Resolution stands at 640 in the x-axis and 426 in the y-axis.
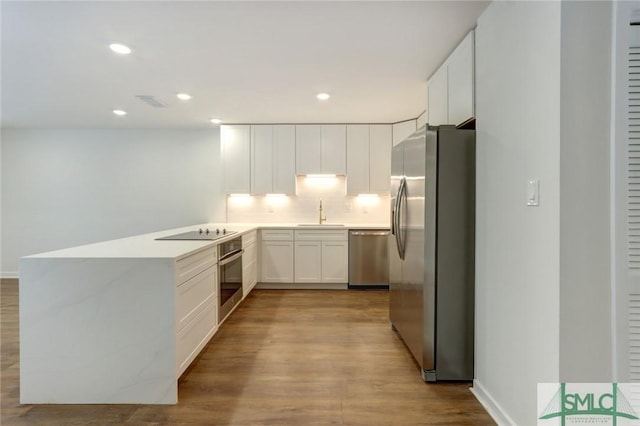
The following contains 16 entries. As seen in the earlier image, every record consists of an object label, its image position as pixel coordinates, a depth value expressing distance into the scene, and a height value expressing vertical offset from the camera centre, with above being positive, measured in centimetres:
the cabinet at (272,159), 486 +81
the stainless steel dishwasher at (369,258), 454 -70
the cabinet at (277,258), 459 -71
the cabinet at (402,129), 455 +122
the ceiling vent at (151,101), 363 +133
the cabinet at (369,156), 484 +86
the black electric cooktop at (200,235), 281 -25
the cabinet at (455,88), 219 +99
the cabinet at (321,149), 485 +97
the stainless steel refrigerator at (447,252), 214 -29
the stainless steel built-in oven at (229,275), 296 -69
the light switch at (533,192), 145 +9
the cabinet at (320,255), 459 -67
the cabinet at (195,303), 205 -71
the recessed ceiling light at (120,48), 246 +131
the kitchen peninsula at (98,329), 190 -74
